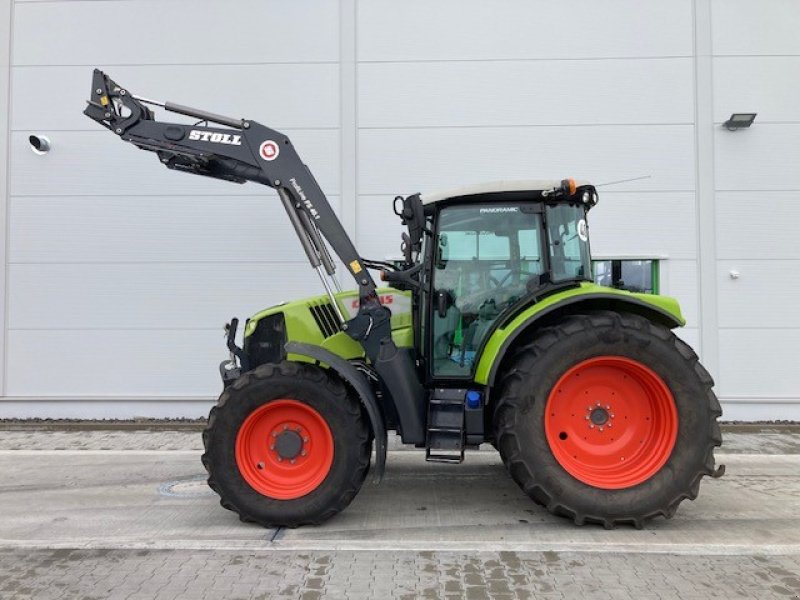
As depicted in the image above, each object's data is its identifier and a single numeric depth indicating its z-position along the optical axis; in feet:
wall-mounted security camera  25.31
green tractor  12.62
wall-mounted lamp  24.21
